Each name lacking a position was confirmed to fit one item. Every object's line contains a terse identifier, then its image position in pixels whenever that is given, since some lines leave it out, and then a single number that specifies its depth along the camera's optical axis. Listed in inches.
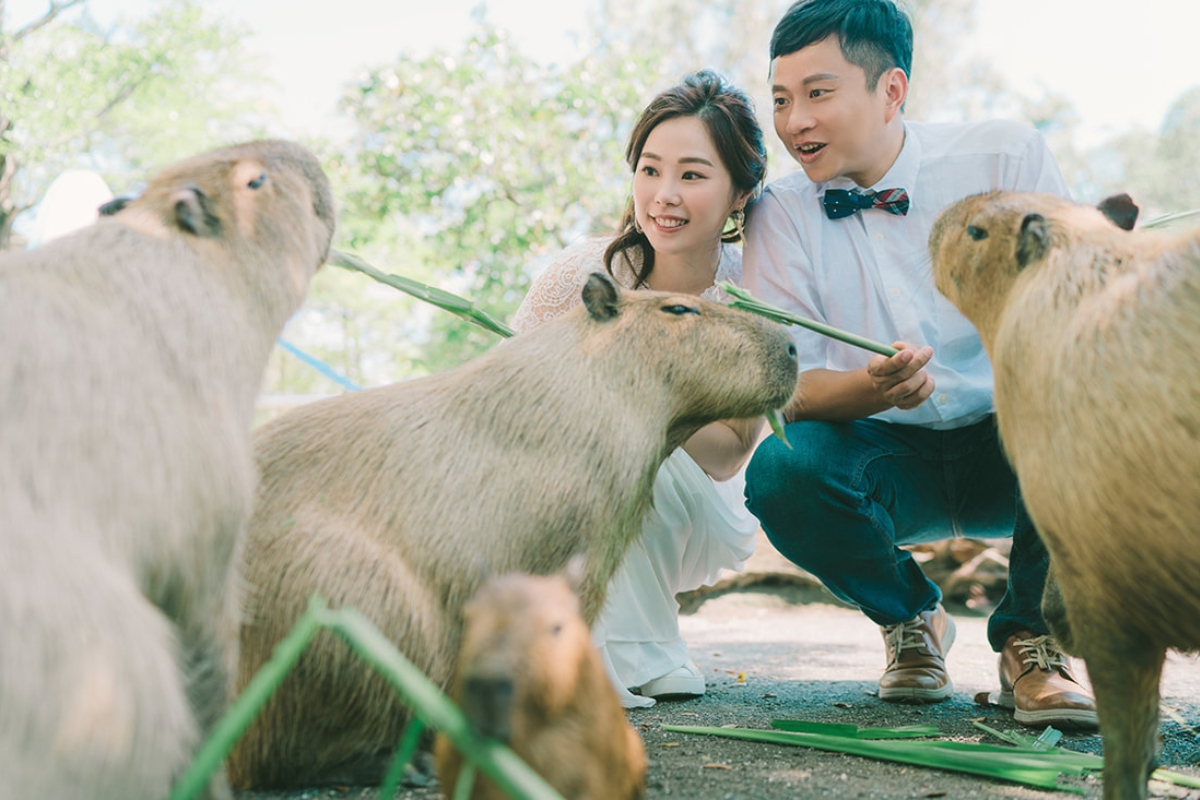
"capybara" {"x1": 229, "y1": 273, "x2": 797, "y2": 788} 77.5
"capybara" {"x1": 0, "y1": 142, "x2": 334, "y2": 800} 47.5
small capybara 49.3
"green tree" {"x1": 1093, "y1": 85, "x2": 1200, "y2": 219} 994.7
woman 144.0
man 135.0
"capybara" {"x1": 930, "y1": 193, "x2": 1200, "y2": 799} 64.6
